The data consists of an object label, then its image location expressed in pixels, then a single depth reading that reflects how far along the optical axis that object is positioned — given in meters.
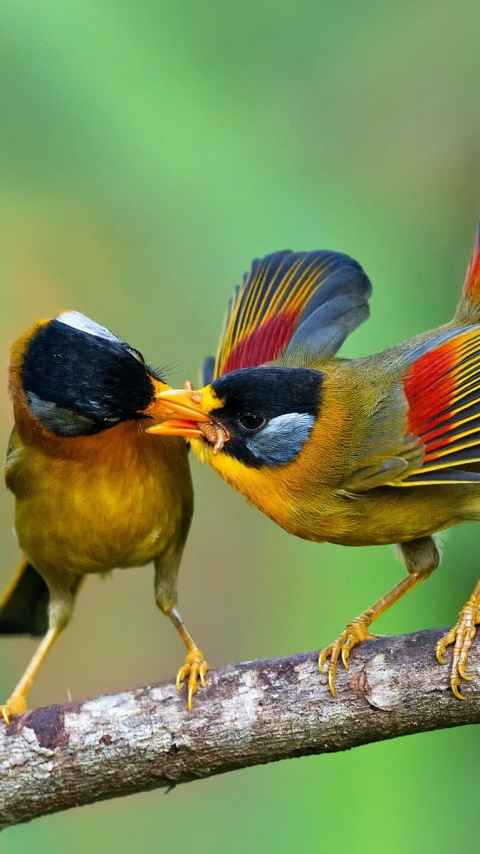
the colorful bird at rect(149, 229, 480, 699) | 5.75
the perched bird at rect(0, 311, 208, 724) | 5.89
